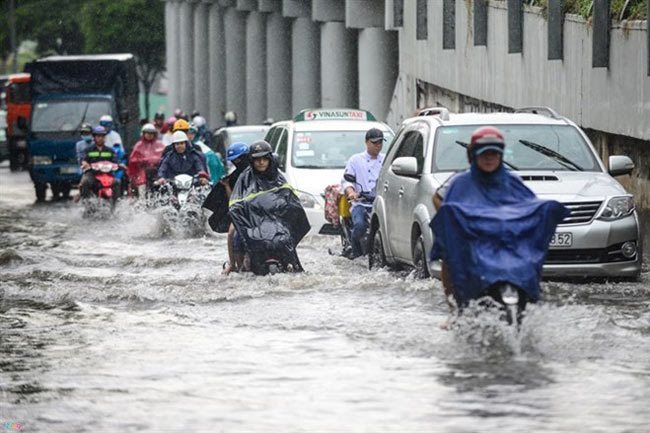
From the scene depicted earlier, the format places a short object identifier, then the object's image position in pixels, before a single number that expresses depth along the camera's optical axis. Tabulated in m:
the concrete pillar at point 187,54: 80.44
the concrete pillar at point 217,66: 72.88
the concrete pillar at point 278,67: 58.81
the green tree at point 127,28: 85.38
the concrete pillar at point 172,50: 84.75
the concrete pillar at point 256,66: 61.94
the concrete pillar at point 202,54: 76.62
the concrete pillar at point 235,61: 67.62
